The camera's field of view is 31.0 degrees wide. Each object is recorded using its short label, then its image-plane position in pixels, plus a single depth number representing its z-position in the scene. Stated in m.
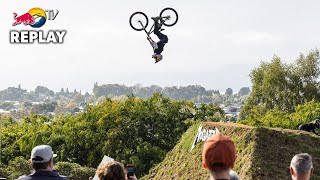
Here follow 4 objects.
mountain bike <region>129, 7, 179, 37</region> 19.94
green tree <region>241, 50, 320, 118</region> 53.88
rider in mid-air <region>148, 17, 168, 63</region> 19.98
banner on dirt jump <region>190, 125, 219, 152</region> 17.86
